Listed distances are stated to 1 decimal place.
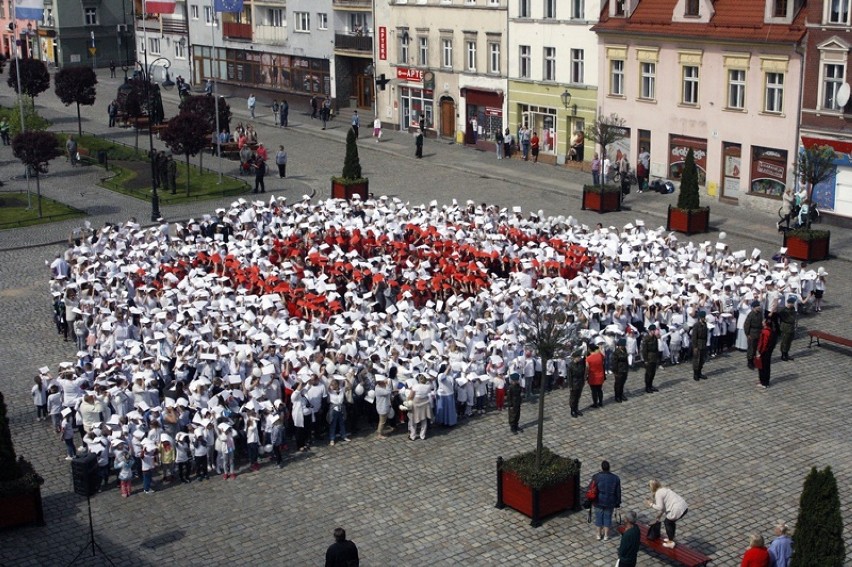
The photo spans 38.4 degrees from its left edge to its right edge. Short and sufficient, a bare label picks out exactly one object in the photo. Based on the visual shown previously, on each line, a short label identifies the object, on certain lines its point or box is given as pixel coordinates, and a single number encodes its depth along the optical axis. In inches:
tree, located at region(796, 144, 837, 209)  1615.4
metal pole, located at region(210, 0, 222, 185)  2153.1
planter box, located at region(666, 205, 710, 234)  1740.9
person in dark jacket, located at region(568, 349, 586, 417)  1069.1
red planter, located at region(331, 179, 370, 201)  1948.8
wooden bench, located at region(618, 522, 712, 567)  805.2
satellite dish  1737.2
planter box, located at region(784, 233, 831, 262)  1588.3
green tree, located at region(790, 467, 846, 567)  691.4
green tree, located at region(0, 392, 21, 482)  890.7
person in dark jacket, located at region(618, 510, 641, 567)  772.6
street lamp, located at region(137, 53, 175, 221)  1855.4
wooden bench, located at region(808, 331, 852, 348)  1224.7
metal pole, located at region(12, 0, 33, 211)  2272.6
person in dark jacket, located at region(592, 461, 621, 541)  843.4
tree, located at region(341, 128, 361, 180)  1951.3
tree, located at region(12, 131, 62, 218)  1955.0
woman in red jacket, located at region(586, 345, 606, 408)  1088.8
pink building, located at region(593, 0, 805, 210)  1862.7
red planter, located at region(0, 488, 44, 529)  884.6
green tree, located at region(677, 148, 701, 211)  1729.8
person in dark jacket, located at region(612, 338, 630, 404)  1100.5
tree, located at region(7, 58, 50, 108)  2856.8
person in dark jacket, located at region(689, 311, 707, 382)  1162.0
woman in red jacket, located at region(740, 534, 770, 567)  741.3
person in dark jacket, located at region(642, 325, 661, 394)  1130.0
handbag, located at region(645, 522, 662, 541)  834.2
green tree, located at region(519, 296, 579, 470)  893.2
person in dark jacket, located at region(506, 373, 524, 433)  1037.2
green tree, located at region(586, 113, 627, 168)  1908.2
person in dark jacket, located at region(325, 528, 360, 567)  753.0
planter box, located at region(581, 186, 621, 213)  1888.5
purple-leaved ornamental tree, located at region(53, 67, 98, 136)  2619.1
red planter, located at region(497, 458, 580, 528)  883.4
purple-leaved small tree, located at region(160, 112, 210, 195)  2058.3
